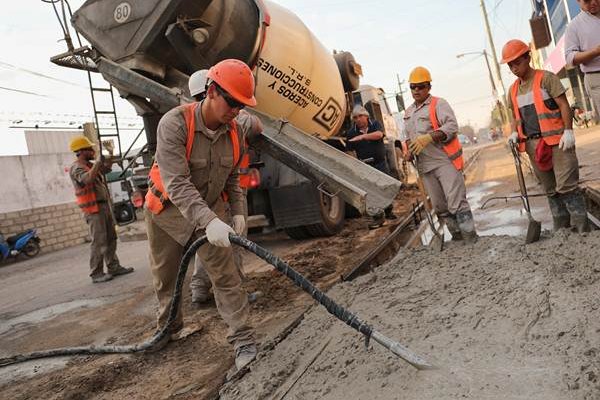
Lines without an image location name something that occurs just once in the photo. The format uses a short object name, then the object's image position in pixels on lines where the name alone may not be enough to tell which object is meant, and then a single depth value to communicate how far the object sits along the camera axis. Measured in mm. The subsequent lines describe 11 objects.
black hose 2586
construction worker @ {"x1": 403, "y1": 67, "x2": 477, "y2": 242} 4566
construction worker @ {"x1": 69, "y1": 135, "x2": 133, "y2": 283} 6570
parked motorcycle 13039
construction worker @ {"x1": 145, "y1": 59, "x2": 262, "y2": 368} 2855
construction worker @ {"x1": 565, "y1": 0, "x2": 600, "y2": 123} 3762
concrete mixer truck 4703
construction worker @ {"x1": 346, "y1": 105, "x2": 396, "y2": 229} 6969
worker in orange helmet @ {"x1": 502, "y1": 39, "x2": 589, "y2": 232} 3967
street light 41212
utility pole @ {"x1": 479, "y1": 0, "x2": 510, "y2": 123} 29350
